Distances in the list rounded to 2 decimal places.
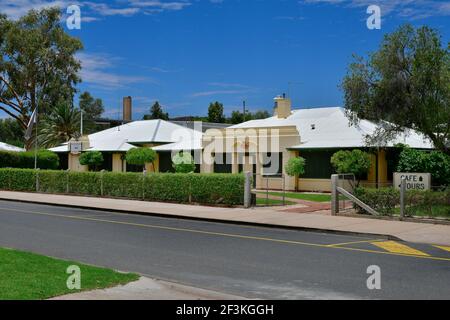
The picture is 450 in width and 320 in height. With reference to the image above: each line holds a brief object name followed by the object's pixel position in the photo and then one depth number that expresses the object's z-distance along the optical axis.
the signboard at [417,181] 18.44
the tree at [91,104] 100.77
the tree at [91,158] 40.16
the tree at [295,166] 30.91
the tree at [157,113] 89.69
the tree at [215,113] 75.38
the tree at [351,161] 27.91
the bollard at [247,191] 22.83
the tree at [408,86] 19.45
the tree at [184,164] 32.47
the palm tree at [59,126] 55.22
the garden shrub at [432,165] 27.03
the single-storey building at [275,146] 31.48
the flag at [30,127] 42.57
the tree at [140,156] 35.34
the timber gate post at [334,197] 19.86
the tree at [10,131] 106.48
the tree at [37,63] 56.59
